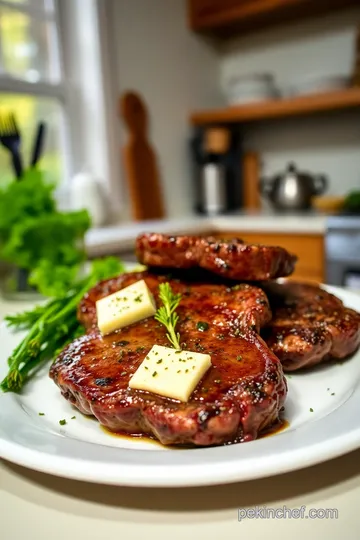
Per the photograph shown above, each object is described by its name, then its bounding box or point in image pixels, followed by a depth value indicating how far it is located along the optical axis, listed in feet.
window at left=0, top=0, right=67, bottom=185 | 3.36
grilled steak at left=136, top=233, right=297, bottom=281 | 1.18
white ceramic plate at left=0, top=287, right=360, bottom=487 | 0.67
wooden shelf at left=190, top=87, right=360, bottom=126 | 3.70
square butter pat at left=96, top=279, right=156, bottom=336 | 1.10
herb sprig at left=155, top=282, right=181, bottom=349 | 0.99
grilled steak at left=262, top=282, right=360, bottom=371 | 1.12
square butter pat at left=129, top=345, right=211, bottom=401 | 0.83
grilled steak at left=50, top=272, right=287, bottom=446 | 0.80
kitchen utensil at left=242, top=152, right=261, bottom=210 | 4.78
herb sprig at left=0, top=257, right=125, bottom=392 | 1.08
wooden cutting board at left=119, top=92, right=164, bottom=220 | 3.90
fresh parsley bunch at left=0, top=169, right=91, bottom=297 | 1.78
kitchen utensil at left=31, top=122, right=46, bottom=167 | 2.37
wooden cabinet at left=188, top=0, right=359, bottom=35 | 3.97
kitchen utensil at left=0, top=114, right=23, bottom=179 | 2.23
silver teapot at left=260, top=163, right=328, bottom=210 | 3.95
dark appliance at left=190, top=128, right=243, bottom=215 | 4.36
